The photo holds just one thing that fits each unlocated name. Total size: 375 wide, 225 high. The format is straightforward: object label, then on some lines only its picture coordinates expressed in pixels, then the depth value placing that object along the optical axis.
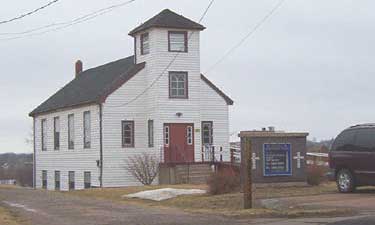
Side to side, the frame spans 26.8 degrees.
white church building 45.28
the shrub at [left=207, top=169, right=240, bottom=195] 26.06
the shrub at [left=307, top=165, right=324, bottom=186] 28.98
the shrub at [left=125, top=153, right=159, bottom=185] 44.88
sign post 20.59
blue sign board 27.73
